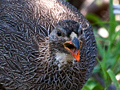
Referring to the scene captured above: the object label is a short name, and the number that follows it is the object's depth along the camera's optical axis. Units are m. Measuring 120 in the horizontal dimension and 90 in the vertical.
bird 6.79
